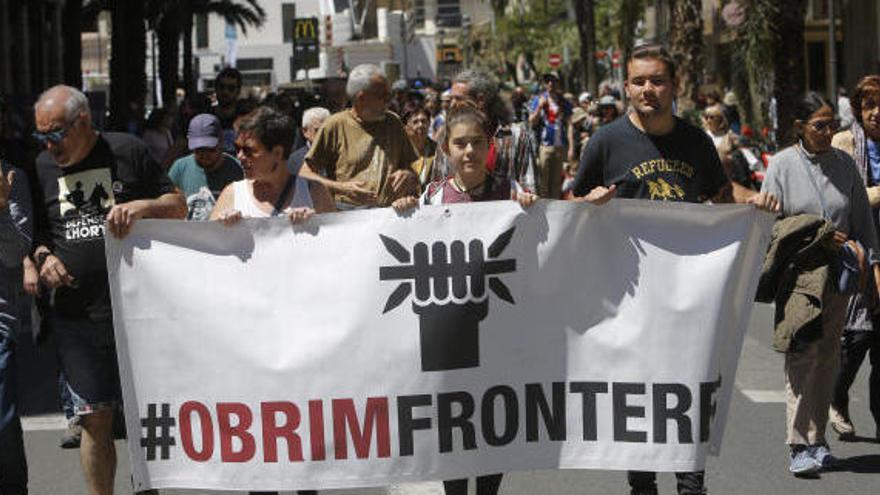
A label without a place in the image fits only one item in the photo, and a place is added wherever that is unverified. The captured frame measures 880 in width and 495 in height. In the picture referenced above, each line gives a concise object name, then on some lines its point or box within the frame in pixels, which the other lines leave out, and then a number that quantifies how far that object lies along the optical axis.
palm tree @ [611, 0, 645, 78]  39.22
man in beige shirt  9.80
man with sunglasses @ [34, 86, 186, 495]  7.04
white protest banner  6.47
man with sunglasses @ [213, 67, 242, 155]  14.73
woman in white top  6.73
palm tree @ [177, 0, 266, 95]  60.34
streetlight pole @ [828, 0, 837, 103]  28.03
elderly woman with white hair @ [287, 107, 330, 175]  12.45
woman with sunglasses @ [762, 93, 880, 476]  8.62
